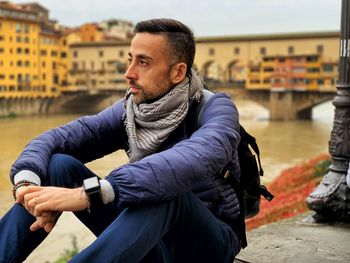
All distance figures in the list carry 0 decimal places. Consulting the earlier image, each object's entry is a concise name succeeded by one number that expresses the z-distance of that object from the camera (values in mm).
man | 1192
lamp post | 2799
